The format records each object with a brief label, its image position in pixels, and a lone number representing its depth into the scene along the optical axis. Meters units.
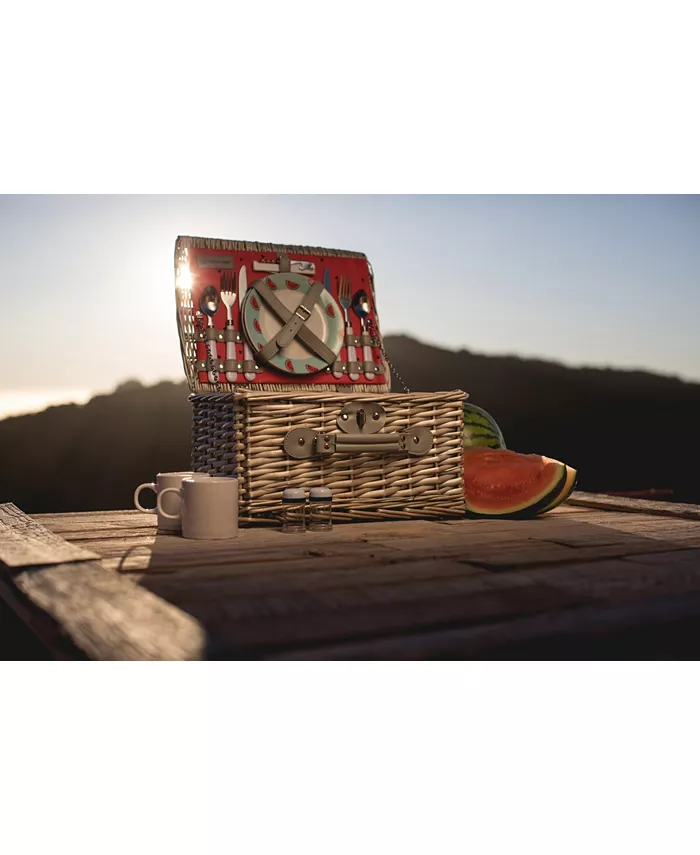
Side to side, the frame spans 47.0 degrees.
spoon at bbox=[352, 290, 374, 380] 2.63
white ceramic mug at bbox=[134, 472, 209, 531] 1.79
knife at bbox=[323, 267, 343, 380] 2.62
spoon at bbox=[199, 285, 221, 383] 2.38
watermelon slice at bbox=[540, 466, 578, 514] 2.06
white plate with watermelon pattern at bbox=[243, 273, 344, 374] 2.46
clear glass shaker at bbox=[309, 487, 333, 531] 1.80
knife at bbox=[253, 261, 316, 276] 2.55
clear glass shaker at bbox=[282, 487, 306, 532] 1.77
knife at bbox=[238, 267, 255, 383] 2.43
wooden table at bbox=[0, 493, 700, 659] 0.92
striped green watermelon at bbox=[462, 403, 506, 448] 2.44
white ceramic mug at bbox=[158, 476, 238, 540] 1.67
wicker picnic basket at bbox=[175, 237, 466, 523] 1.92
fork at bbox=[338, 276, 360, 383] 2.60
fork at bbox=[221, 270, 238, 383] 2.41
